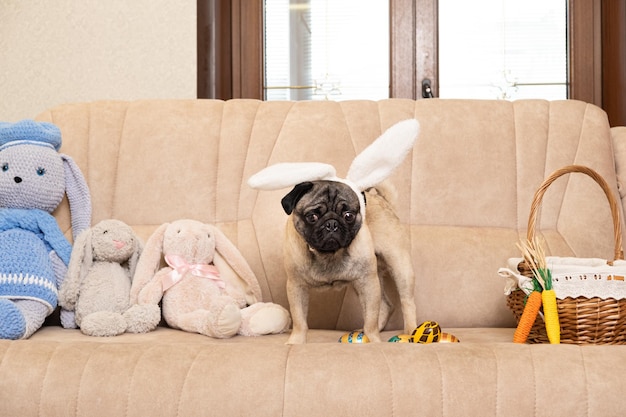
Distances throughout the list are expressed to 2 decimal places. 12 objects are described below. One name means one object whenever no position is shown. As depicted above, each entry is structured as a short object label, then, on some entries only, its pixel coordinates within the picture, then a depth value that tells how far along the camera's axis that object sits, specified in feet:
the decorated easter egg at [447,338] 4.97
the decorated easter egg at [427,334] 4.92
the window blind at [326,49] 10.61
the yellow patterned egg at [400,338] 5.02
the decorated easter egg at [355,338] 5.02
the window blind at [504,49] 10.45
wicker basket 4.79
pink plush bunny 5.52
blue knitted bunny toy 5.34
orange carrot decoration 4.83
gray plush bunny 5.55
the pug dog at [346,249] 4.66
